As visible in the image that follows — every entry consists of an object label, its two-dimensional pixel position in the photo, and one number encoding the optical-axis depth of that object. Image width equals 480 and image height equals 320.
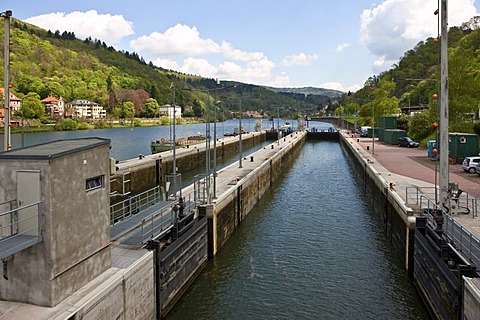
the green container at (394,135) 59.31
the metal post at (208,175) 19.85
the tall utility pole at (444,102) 16.72
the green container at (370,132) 76.66
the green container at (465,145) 35.31
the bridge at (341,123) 116.93
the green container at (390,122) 65.99
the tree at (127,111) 158.38
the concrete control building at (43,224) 9.31
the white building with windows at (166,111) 166.38
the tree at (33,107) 111.50
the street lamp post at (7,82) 13.51
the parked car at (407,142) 53.75
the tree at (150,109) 170.23
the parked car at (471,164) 30.31
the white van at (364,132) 81.41
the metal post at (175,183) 19.70
